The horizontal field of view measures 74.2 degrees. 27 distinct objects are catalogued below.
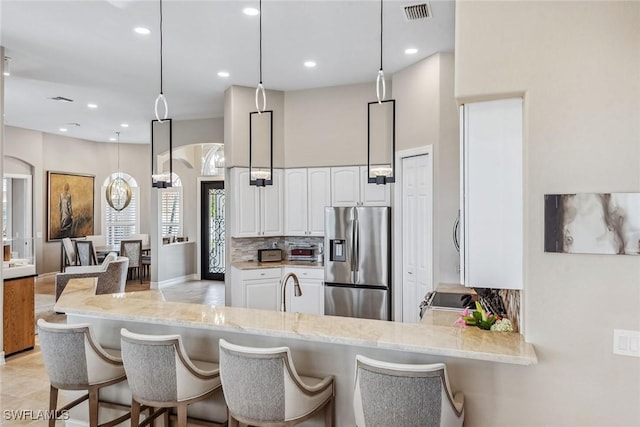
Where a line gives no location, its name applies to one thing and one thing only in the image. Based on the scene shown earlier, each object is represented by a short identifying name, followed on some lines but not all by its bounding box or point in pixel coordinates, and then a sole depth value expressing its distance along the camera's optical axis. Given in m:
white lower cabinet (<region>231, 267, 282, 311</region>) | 5.66
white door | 4.77
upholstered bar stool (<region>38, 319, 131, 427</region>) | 2.52
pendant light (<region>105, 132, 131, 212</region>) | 10.35
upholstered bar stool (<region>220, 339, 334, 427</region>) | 2.00
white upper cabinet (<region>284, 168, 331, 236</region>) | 6.09
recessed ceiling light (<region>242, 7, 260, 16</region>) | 3.64
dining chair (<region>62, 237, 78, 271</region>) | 9.35
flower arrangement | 2.19
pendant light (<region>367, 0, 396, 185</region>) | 5.59
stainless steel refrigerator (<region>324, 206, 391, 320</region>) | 5.32
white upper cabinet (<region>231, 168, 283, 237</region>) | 6.02
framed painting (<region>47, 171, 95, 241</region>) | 9.58
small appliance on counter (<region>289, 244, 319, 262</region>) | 6.25
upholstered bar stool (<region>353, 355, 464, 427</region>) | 1.81
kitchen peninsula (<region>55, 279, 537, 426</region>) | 1.99
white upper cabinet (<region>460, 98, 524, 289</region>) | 2.04
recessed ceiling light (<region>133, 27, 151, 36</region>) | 4.04
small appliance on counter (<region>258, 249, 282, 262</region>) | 6.10
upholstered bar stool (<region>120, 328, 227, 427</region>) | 2.26
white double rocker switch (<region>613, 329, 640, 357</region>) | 1.81
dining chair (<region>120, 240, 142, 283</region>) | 9.35
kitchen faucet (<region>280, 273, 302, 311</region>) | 2.69
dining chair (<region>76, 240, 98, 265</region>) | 9.12
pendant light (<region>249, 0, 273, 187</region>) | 6.08
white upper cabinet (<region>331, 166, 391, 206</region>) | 5.70
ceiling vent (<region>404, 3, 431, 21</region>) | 3.56
